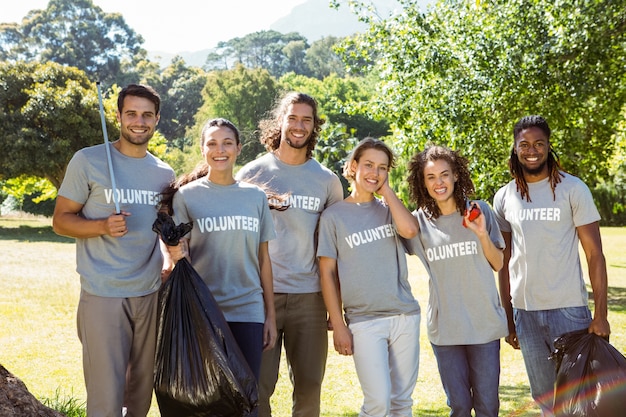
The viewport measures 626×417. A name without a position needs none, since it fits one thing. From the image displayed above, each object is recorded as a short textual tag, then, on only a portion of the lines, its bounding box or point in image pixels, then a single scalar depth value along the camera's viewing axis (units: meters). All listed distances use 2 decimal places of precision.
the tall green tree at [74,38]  76.94
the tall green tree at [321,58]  100.69
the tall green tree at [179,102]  60.78
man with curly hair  4.46
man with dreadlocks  4.22
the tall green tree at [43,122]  27.16
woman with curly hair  4.11
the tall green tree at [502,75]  10.91
